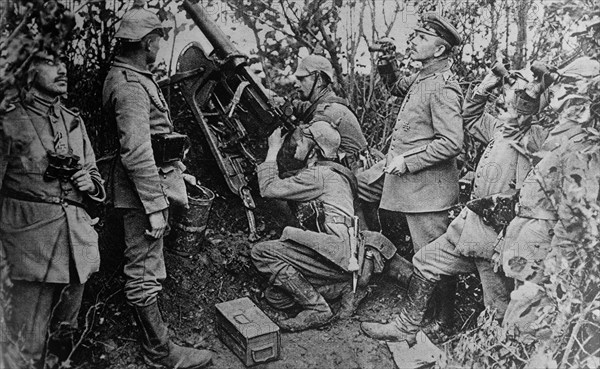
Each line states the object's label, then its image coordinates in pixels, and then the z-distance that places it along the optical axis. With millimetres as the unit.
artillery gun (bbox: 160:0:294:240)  4922
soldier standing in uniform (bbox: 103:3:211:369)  4109
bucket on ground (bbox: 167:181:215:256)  4672
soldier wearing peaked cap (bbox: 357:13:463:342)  4914
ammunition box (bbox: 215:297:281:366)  4426
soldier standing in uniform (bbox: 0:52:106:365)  3699
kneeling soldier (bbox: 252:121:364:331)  4895
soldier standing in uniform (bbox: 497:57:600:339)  4191
